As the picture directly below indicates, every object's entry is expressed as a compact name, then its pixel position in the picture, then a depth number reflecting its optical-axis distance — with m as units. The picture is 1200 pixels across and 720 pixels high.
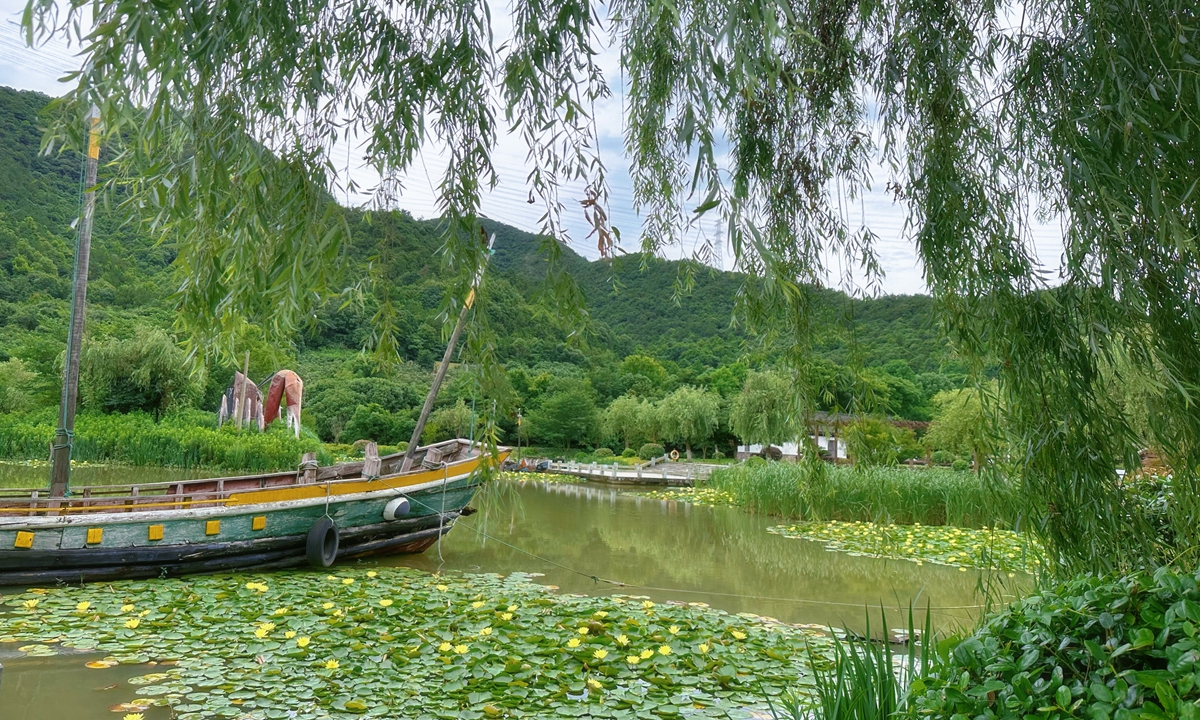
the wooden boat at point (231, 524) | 5.44
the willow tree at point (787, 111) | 1.18
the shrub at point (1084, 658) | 1.19
